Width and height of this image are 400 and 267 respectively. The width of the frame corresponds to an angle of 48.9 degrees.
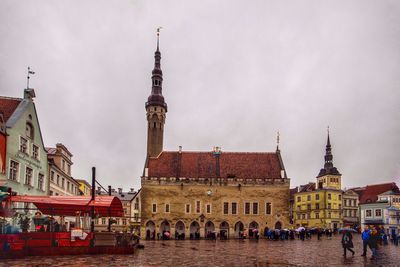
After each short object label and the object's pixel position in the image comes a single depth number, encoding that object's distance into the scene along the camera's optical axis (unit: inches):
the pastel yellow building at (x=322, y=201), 3179.1
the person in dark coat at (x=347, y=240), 778.8
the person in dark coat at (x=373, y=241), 737.5
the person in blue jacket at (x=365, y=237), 770.8
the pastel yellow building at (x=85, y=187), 2741.1
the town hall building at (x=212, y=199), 2236.7
